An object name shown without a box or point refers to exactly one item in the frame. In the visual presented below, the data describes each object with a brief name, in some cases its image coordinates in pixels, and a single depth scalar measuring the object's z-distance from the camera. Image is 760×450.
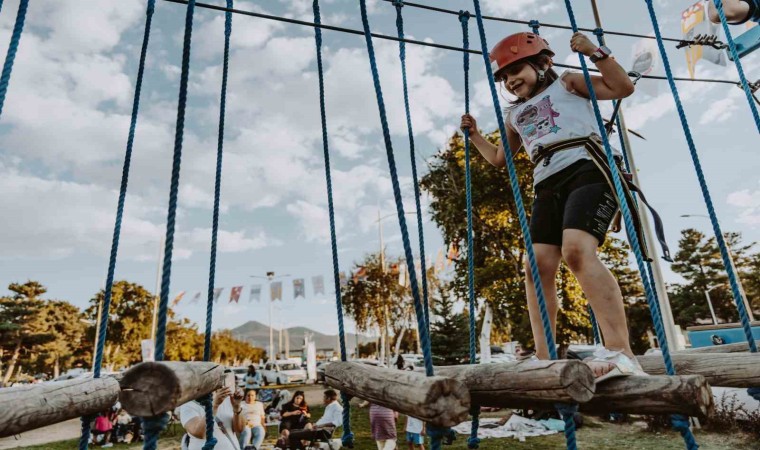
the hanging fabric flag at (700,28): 6.71
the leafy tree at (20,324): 34.44
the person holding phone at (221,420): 4.51
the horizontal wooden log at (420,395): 1.26
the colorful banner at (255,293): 27.52
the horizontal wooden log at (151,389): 1.22
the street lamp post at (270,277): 27.50
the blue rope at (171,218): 1.28
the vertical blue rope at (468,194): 2.53
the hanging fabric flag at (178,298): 28.45
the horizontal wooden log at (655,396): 1.35
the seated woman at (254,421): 7.95
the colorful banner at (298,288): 26.85
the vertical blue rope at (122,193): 2.06
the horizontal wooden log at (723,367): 1.73
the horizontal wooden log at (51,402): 1.33
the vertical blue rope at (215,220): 2.25
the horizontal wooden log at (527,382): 1.34
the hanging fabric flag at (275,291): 27.09
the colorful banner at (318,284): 26.50
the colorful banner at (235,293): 27.51
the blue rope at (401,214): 1.46
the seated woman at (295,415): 8.62
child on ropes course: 1.98
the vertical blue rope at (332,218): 2.28
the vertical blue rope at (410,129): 2.95
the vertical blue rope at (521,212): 1.46
